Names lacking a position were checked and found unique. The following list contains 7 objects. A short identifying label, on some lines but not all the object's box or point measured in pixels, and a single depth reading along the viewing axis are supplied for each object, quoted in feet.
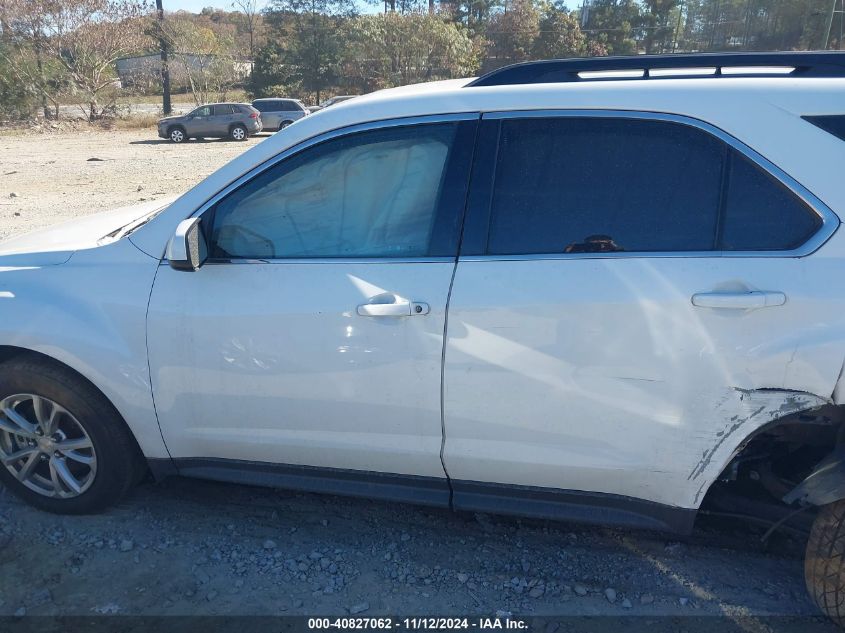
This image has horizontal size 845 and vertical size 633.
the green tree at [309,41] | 139.74
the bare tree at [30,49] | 107.55
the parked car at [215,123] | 85.56
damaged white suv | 7.32
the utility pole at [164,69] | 124.36
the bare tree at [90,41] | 110.22
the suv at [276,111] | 92.32
